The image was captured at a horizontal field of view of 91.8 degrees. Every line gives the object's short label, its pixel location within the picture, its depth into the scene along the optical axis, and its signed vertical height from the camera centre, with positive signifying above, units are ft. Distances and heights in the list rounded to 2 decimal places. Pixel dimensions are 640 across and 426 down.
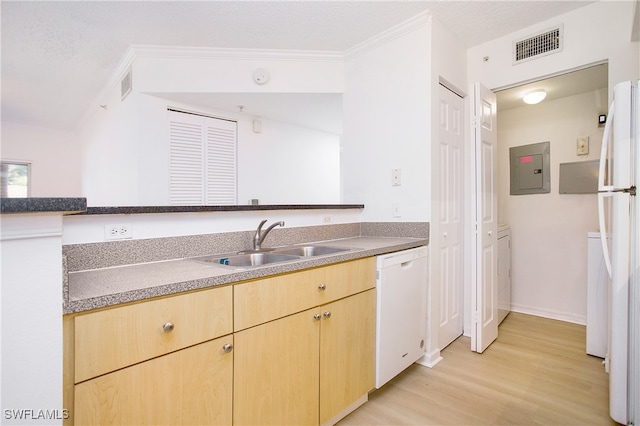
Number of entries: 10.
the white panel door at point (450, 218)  7.73 -0.20
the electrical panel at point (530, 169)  10.50 +1.47
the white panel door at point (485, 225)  7.62 -0.38
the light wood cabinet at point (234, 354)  2.79 -1.64
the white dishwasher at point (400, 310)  5.71 -2.00
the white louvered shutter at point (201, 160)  10.42 +1.85
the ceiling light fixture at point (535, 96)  9.18 +3.41
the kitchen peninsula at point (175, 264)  2.94 -0.74
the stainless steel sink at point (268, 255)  5.18 -0.81
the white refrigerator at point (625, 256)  4.69 -0.70
